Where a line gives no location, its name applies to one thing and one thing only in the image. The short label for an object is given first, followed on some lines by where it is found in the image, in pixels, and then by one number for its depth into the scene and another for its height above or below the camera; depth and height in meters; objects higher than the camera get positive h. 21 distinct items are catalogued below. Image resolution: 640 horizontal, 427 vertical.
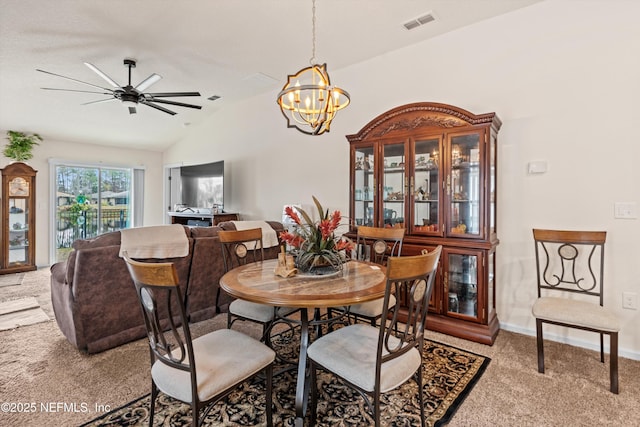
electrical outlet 2.51 -0.70
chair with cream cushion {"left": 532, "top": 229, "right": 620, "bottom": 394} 2.11 -0.62
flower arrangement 1.99 -0.21
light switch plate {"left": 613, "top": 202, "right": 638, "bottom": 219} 2.49 +0.03
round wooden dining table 1.55 -0.41
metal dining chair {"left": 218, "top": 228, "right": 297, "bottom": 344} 2.23 -0.68
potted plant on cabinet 5.35 +1.18
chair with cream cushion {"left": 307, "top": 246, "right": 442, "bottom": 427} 1.41 -0.71
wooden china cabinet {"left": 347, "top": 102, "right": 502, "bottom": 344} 2.79 +0.17
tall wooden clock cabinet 5.26 -0.06
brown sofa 2.43 -0.65
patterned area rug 1.76 -1.16
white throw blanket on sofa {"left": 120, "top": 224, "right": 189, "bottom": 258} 2.60 -0.24
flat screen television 6.08 +0.60
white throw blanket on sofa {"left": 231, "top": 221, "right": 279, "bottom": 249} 3.41 -0.19
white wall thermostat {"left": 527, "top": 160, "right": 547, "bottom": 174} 2.86 +0.43
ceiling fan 3.46 +1.41
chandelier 2.14 +0.83
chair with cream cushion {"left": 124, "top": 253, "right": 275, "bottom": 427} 1.31 -0.70
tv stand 5.89 -0.07
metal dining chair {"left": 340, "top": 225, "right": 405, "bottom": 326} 2.33 -0.33
